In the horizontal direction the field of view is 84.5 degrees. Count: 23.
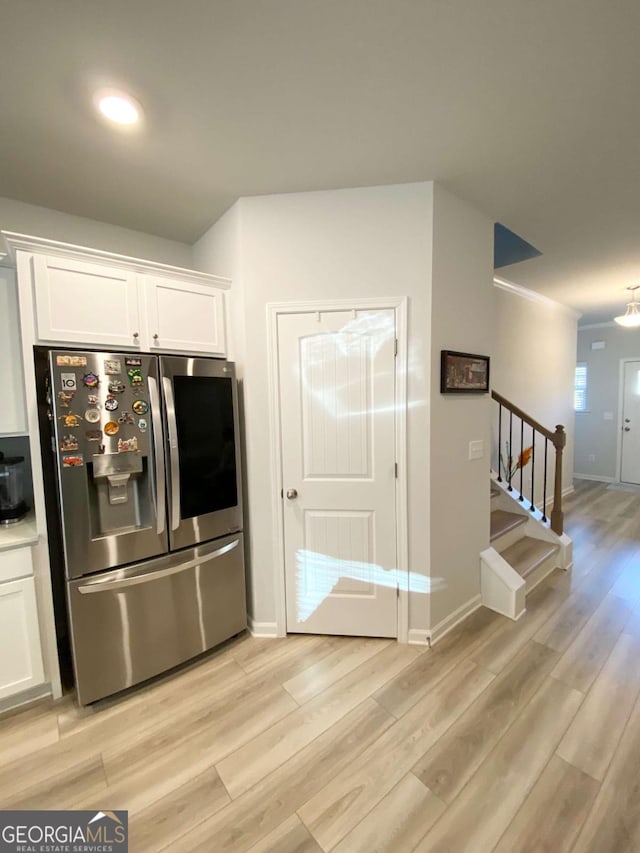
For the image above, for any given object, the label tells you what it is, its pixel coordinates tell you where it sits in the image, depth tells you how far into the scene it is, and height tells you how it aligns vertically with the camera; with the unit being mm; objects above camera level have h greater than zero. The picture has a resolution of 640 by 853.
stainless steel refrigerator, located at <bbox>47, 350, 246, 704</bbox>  1677 -531
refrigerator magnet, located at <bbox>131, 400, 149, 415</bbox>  1792 -5
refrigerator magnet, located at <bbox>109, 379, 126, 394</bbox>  1731 +100
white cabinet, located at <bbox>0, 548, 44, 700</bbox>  1704 -1101
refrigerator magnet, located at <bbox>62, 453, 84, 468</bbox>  1641 -250
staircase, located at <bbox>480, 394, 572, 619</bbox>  2496 -1314
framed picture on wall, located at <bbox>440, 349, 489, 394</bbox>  2148 +169
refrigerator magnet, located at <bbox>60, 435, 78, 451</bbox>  1634 -164
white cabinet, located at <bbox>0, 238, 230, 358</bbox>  1629 +551
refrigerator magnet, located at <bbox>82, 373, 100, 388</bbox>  1667 +128
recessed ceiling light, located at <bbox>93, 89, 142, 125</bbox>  1387 +1225
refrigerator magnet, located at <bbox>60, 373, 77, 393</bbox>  1619 +118
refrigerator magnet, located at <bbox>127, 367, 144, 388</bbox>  1778 +147
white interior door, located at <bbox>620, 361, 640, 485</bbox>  5676 -437
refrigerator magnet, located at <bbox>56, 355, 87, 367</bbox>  1610 +217
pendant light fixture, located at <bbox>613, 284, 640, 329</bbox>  3768 +834
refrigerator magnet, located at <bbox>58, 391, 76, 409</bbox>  1617 +44
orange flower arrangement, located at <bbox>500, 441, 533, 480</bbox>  3898 -733
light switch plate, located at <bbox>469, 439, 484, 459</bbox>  2432 -353
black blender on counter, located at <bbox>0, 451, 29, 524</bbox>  1904 -452
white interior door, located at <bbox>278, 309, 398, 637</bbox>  2105 -423
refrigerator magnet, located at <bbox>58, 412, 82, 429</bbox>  1629 -58
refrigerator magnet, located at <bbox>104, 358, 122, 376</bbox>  1711 +198
